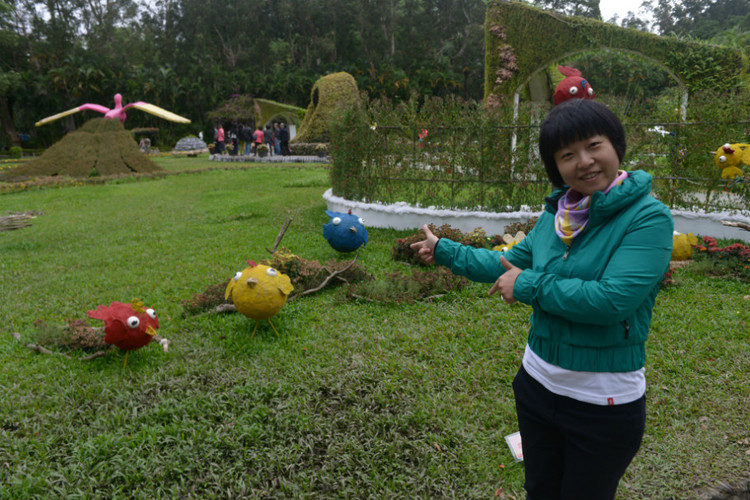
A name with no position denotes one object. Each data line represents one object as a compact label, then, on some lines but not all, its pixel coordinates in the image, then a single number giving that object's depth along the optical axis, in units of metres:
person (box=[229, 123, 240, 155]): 28.36
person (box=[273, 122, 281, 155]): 25.50
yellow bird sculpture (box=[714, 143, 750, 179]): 6.62
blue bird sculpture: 6.34
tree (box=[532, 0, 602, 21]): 45.58
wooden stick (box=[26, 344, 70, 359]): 4.09
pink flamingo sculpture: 20.38
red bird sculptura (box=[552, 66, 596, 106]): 7.20
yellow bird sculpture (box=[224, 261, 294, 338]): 3.95
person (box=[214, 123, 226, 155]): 28.50
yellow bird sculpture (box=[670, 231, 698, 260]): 6.41
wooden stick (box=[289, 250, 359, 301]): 5.29
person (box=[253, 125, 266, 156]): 25.77
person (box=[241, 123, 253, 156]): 26.65
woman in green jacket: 1.43
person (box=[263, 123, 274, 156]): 26.77
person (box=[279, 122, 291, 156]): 24.84
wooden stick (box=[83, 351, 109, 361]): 3.88
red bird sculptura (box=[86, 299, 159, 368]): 3.57
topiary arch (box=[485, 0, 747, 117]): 12.02
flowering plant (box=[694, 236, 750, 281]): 5.78
